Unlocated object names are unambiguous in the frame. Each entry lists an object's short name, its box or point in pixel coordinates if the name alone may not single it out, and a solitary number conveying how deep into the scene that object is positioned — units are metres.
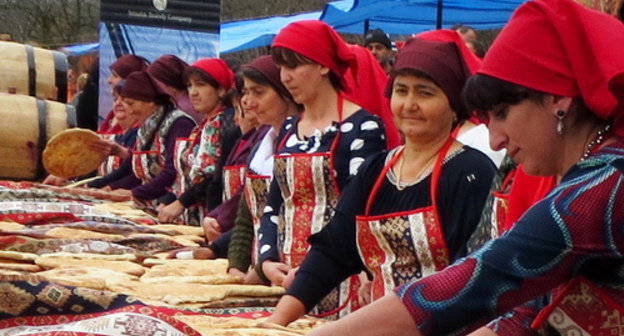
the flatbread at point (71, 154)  7.48
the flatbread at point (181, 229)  6.42
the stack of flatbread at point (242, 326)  3.15
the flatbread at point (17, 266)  4.51
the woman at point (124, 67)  9.27
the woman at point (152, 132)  7.40
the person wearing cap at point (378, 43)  7.90
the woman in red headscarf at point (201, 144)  6.52
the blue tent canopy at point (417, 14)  10.81
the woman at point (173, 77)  7.65
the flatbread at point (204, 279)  4.43
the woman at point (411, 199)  3.22
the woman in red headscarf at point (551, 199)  1.93
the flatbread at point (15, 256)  4.91
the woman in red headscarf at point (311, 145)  3.98
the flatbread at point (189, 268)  4.77
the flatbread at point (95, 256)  5.10
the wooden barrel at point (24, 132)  7.81
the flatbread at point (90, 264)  4.78
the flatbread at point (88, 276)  4.03
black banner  10.18
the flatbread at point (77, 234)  5.81
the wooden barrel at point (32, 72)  8.69
